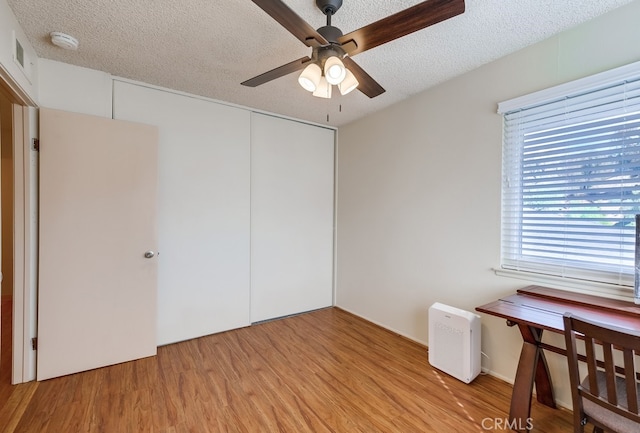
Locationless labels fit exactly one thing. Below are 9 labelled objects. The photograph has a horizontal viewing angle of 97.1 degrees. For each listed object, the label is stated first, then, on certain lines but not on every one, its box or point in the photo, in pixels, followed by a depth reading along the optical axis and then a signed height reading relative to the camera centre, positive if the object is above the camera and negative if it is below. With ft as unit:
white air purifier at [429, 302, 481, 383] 7.27 -3.38
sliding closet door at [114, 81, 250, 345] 9.25 +0.14
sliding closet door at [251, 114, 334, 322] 11.32 -0.13
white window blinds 5.71 +0.86
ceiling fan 4.20 +3.02
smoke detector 6.50 +4.02
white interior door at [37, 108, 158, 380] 7.36 -0.85
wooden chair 3.57 -2.31
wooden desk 5.04 -1.88
